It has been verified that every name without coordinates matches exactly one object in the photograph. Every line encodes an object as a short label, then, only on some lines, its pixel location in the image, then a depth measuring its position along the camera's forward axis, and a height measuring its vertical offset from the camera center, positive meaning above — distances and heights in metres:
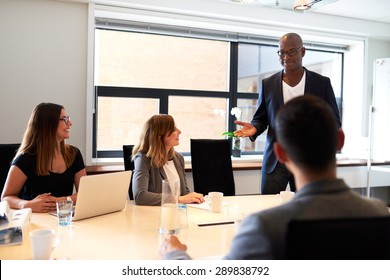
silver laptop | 1.51 -0.30
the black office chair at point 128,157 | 2.56 -0.21
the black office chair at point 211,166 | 2.81 -0.29
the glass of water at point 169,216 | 1.40 -0.35
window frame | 3.75 +0.43
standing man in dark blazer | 2.29 +0.27
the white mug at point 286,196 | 1.88 -0.34
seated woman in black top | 1.93 -0.20
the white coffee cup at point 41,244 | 1.05 -0.35
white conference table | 1.17 -0.42
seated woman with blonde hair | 2.05 -0.19
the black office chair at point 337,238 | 0.67 -0.20
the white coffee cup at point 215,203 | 1.77 -0.37
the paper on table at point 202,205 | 1.83 -0.40
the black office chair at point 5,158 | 2.35 -0.22
